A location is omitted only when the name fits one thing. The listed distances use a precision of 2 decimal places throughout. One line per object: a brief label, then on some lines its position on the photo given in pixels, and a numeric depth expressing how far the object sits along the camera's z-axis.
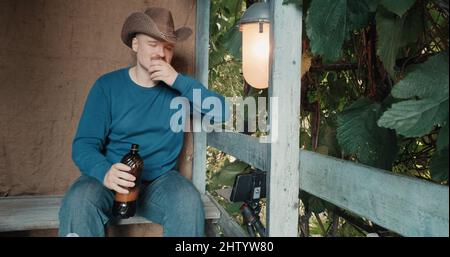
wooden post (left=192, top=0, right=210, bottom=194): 2.26
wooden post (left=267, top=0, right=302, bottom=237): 1.15
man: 1.45
